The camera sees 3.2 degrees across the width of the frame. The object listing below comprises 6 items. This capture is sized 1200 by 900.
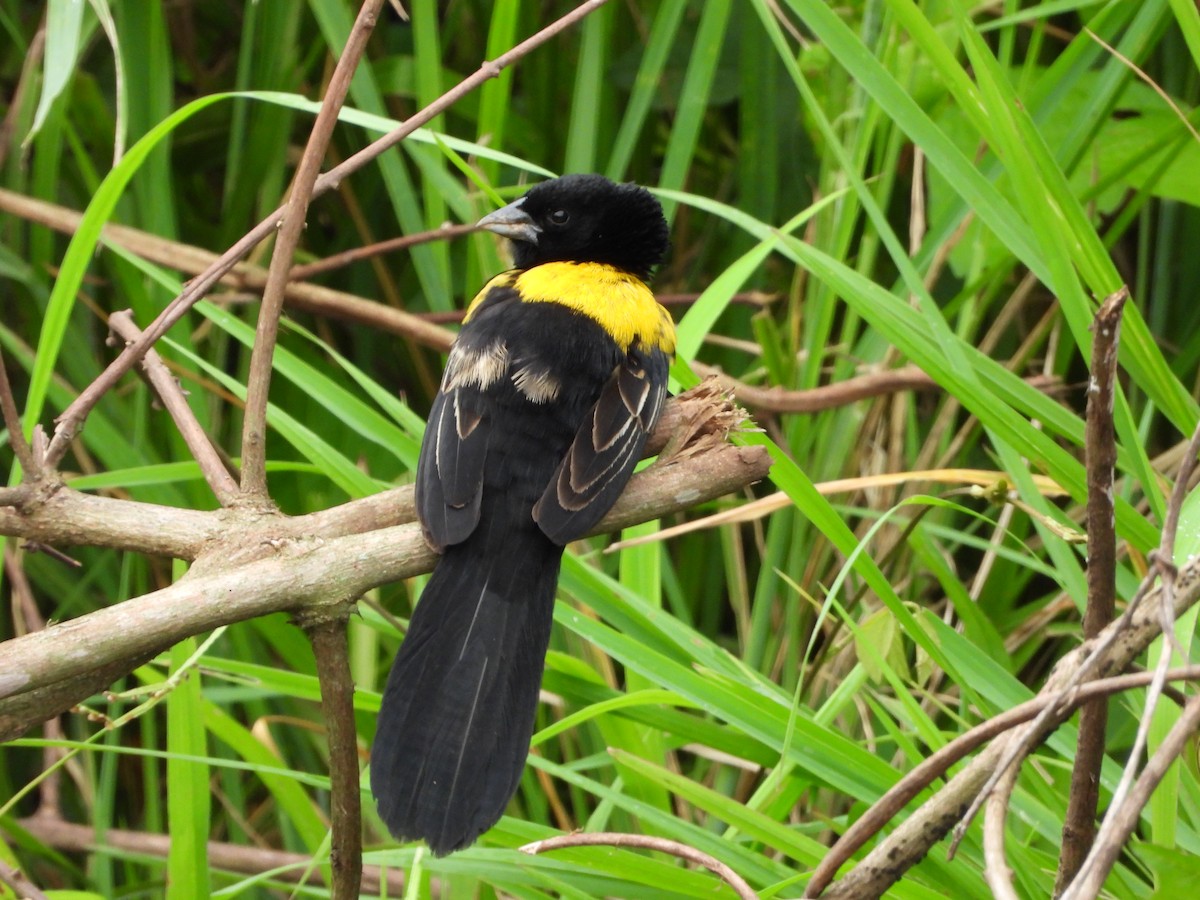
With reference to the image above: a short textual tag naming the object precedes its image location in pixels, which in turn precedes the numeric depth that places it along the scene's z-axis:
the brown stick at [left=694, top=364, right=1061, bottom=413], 4.64
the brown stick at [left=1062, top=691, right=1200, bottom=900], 3.48
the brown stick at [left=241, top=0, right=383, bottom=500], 4.51
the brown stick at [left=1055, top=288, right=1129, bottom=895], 4.13
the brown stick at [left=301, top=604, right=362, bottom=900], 4.49
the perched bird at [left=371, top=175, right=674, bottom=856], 4.51
